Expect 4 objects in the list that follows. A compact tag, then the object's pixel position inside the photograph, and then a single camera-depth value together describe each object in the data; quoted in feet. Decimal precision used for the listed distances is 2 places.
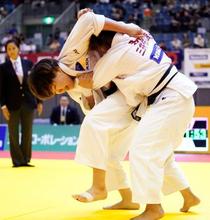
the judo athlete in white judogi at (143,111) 10.41
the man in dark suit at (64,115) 35.53
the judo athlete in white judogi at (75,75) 10.73
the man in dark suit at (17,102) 23.86
